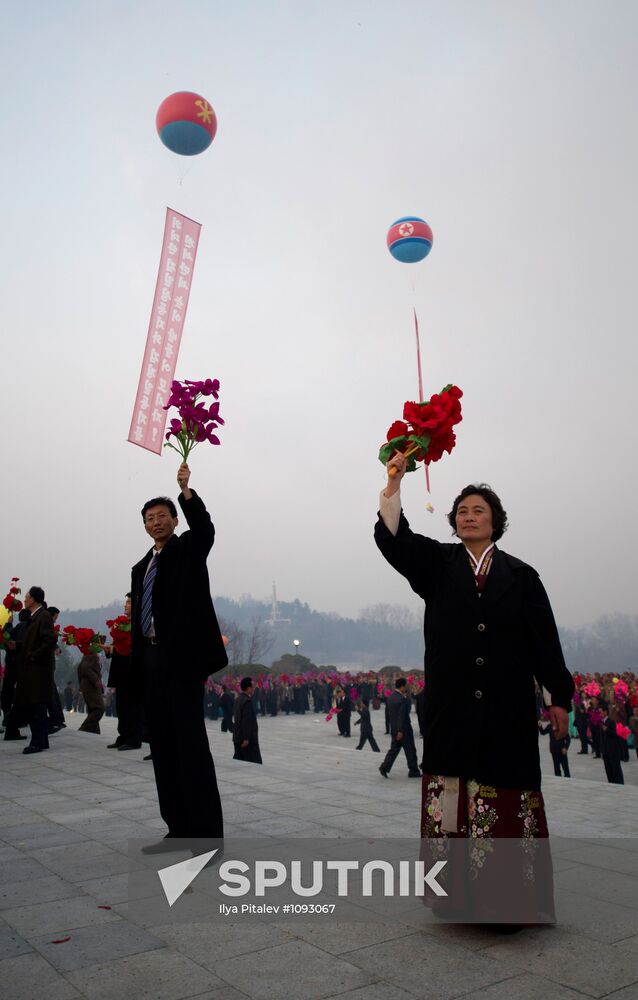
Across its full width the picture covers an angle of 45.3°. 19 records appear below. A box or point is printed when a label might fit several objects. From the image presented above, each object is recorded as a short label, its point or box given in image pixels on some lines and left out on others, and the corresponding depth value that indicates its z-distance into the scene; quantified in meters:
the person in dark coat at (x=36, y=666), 8.02
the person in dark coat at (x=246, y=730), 9.51
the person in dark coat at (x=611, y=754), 11.05
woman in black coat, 2.95
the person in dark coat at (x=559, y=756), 11.84
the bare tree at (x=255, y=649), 59.99
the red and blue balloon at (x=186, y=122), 11.33
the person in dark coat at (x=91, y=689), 11.38
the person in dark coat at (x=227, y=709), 18.84
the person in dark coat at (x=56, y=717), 11.10
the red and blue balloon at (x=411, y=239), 12.66
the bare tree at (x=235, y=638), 68.45
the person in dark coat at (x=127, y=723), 8.86
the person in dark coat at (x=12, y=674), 9.03
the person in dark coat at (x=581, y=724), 17.31
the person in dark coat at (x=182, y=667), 3.85
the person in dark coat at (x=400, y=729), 8.94
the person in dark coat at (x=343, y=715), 21.23
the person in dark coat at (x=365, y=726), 16.45
